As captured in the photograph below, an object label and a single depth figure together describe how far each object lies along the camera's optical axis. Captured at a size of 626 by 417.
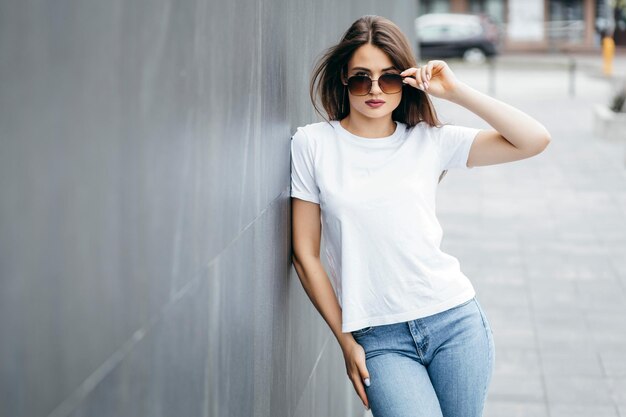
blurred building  51.12
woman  3.35
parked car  41.41
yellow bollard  32.69
